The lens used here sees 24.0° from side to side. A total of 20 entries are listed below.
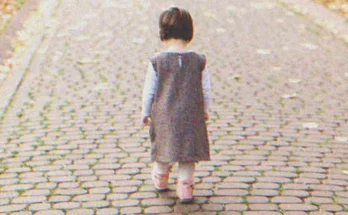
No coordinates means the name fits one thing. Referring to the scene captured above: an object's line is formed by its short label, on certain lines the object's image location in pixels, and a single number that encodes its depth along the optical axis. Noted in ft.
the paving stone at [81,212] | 15.05
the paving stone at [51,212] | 15.06
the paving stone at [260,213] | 14.97
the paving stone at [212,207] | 15.27
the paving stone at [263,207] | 15.20
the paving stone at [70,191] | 16.17
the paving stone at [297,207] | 15.25
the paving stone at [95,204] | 15.42
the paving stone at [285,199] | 15.67
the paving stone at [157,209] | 15.14
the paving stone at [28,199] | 15.76
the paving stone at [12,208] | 15.35
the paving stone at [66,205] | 15.35
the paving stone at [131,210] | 15.12
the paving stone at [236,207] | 15.23
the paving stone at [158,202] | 15.58
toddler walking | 15.24
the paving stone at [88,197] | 15.79
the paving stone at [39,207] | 15.30
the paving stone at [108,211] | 15.04
